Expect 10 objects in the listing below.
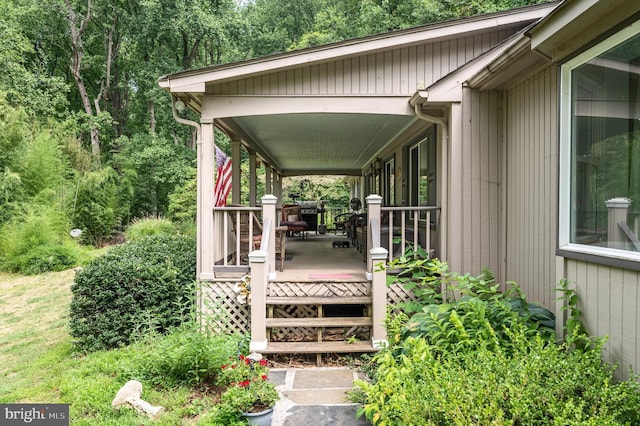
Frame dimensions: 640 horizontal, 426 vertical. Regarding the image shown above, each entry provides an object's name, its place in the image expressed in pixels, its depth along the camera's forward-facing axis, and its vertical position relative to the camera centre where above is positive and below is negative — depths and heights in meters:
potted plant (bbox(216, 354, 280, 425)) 2.94 -1.42
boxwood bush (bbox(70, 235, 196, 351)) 4.53 -1.06
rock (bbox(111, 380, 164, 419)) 3.13 -1.52
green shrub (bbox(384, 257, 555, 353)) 2.81 -0.85
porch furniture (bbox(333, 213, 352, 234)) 12.50 -0.64
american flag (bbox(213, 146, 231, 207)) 5.30 +0.38
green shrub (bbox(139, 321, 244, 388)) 3.57 -1.36
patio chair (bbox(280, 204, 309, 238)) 8.34 -0.26
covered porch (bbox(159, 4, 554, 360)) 4.40 +1.00
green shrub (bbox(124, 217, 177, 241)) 11.13 -0.55
